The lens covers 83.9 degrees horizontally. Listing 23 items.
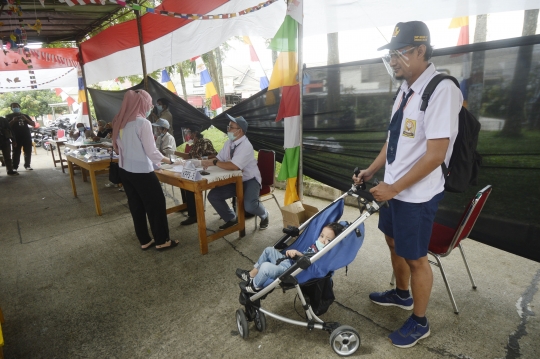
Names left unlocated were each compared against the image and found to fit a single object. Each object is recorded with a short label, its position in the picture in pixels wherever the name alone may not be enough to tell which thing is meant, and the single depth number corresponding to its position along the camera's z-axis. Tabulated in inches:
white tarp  90.0
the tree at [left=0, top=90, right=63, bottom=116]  804.6
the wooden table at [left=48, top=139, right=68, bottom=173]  277.2
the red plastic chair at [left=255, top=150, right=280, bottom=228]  146.5
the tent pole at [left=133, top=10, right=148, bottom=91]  190.4
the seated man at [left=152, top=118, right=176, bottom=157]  167.0
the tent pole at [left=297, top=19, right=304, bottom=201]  127.0
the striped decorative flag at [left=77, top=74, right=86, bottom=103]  304.8
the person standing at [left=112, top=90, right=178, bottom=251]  111.5
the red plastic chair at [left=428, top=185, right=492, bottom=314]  76.0
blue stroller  67.7
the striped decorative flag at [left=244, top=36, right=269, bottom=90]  214.1
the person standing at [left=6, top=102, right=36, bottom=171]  276.8
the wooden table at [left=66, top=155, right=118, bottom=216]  162.1
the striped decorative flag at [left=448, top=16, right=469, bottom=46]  98.7
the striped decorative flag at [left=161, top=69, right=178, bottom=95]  295.6
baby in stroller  74.5
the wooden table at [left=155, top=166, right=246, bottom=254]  115.9
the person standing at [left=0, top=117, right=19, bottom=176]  269.0
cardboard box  127.1
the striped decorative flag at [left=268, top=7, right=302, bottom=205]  127.7
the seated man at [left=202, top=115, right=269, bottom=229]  130.1
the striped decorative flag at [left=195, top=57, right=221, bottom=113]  282.2
